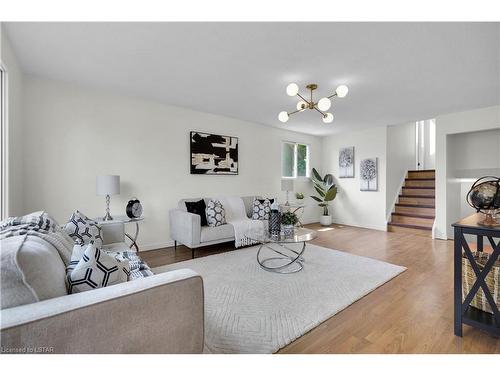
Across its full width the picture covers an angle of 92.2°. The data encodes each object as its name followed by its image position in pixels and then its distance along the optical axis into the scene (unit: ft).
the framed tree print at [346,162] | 19.52
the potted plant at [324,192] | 19.48
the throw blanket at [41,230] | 4.13
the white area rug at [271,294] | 5.41
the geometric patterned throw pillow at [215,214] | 11.94
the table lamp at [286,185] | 17.08
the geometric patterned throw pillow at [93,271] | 3.44
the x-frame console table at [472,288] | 5.13
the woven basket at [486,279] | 5.46
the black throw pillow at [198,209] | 12.07
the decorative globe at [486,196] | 5.51
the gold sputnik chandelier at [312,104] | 8.45
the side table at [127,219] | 10.06
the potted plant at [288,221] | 9.85
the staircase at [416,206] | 16.70
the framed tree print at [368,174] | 18.16
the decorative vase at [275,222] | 9.93
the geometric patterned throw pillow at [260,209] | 13.71
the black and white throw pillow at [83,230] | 7.00
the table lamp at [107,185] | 9.93
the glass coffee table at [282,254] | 9.14
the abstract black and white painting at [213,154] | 13.94
